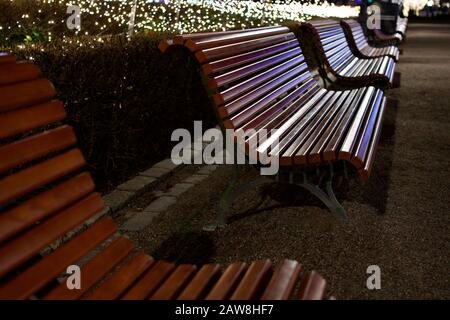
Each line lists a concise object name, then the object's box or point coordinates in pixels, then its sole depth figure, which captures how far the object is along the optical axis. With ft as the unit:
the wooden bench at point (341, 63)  20.59
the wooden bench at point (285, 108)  10.77
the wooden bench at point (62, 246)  5.70
